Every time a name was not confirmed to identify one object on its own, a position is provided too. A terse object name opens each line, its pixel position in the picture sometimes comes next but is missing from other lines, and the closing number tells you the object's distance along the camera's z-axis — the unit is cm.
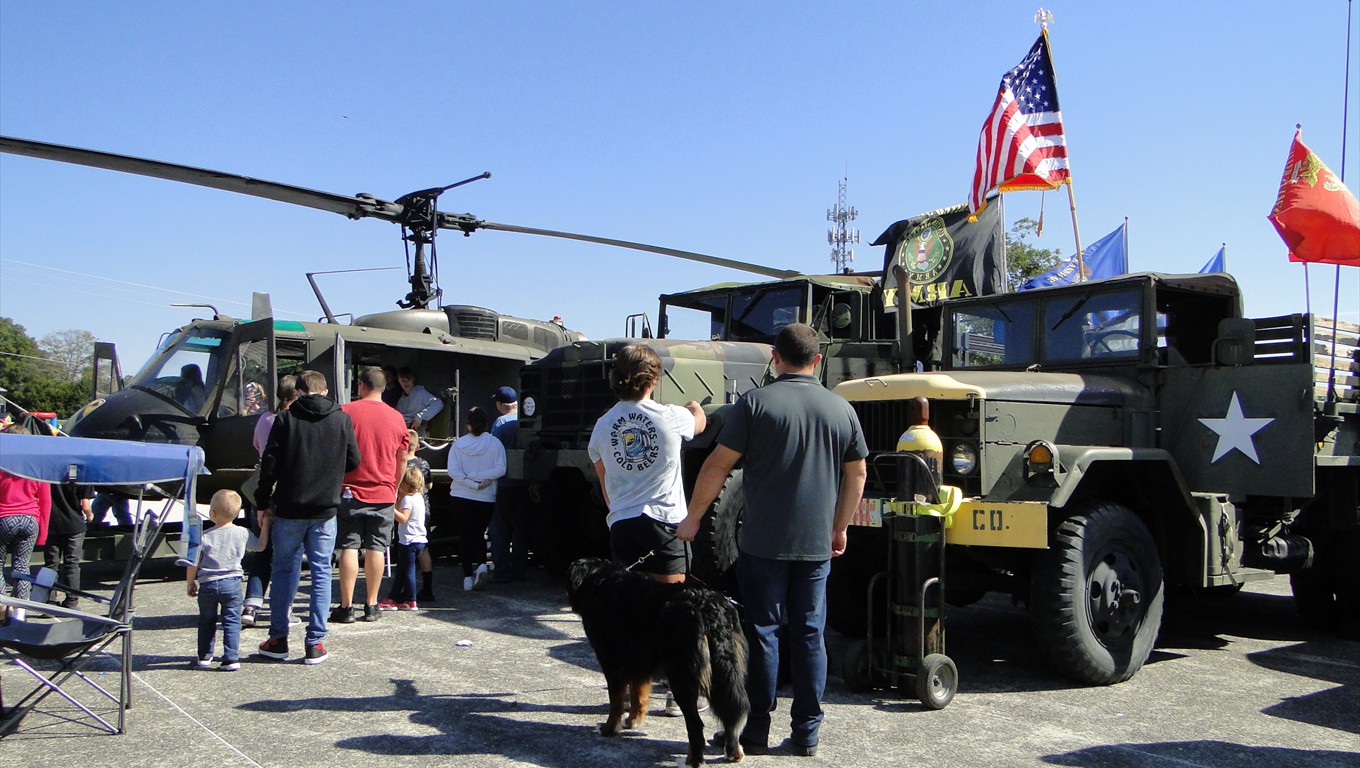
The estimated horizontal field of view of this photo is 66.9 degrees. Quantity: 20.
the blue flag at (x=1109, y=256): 1551
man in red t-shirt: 682
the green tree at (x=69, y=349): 5425
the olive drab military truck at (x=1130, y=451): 564
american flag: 952
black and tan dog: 404
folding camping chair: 444
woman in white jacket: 860
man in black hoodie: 578
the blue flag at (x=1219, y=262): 1472
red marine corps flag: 769
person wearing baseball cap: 891
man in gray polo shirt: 427
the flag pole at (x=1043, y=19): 987
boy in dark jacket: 773
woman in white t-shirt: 474
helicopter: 972
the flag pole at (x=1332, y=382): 679
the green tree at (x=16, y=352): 4341
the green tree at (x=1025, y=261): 2516
